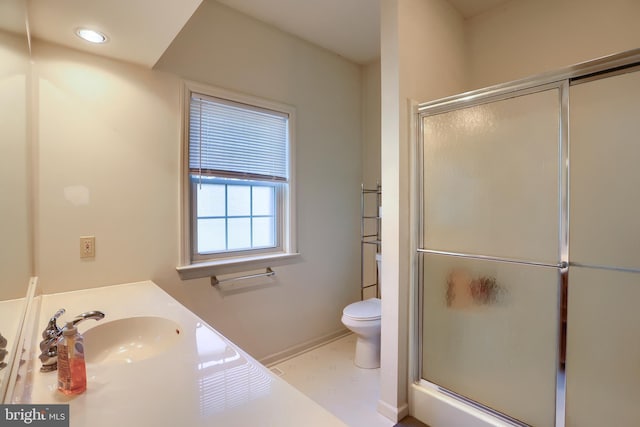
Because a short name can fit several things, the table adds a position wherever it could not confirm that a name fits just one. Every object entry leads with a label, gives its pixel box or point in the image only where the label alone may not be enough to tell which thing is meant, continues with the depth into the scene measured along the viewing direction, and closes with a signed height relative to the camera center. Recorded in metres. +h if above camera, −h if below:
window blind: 2.04 +0.52
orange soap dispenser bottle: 0.74 -0.38
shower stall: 1.26 -0.21
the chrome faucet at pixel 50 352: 0.85 -0.40
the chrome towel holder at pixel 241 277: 2.10 -0.50
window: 2.04 +0.24
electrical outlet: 1.65 -0.20
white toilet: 2.29 -0.92
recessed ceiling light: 1.45 +0.87
